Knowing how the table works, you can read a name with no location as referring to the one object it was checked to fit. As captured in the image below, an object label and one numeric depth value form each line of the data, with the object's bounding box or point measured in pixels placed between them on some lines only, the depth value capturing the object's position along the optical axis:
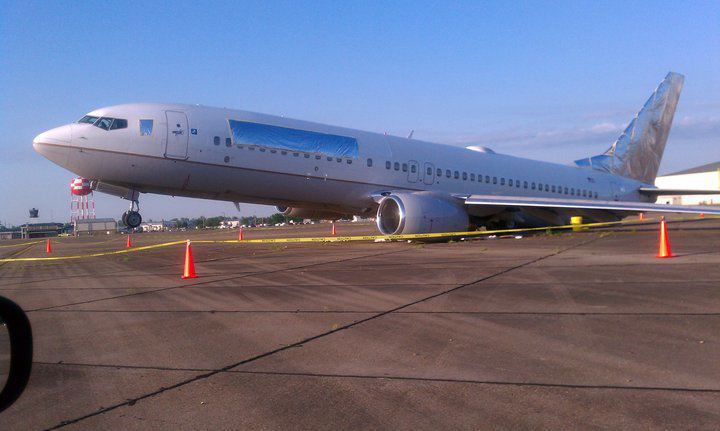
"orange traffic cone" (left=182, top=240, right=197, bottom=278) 10.62
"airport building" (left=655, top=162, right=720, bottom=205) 79.19
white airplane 14.97
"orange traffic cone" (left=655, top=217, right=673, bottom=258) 11.44
